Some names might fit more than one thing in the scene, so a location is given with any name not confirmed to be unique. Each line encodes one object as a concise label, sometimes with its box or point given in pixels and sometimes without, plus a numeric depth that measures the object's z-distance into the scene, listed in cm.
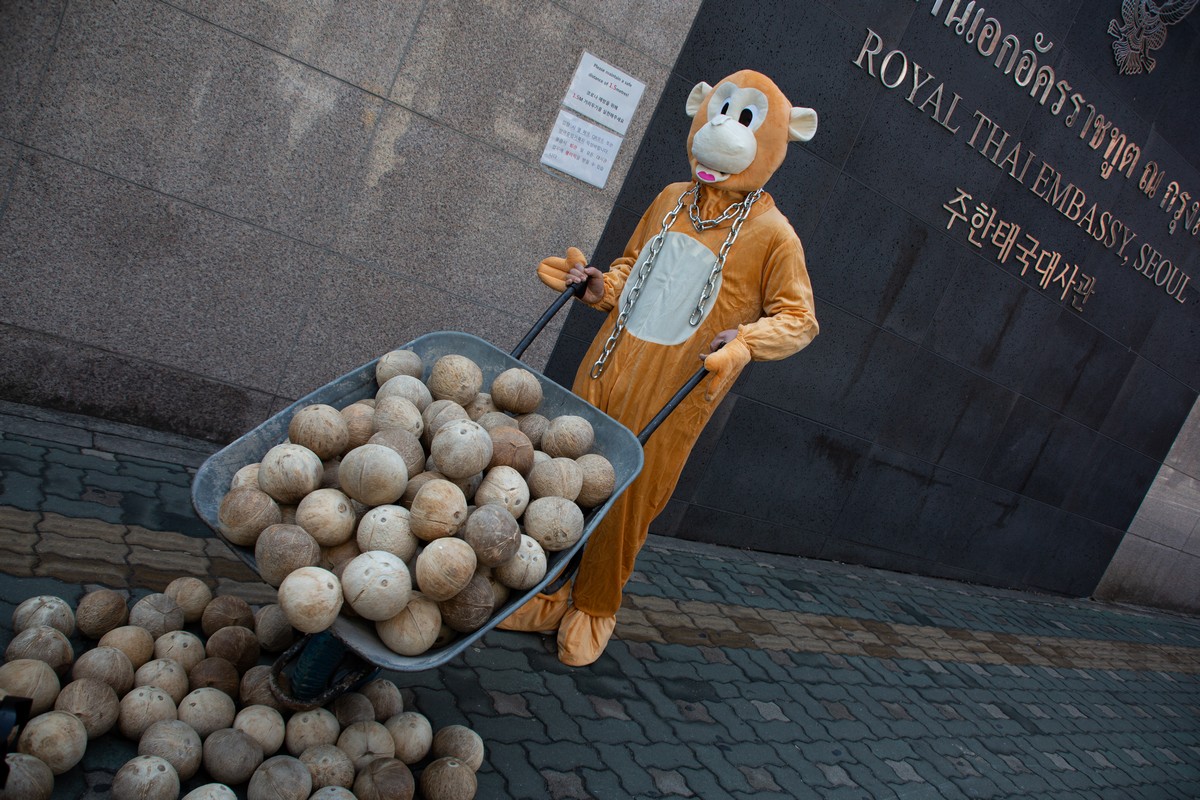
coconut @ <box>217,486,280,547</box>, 226
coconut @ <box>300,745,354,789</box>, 239
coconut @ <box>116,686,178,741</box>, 240
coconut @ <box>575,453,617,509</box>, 273
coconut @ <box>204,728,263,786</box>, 234
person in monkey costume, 342
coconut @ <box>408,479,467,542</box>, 234
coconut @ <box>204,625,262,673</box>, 272
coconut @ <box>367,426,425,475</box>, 249
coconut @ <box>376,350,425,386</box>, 284
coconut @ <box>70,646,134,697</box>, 243
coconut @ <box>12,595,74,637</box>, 260
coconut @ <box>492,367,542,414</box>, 291
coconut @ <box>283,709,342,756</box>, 250
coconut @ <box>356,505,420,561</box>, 233
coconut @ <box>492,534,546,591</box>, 242
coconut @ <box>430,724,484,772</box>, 270
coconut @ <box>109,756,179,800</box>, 212
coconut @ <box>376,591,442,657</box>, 221
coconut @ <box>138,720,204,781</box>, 229
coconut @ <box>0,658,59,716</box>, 228
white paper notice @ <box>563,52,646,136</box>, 480
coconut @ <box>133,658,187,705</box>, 250
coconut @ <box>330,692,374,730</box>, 264
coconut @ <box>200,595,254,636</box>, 287
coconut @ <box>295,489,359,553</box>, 230
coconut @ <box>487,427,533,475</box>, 266
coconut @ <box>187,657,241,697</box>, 259
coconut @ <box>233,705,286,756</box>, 246
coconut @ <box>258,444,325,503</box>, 235
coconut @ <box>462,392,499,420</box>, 294
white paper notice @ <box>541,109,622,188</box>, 486
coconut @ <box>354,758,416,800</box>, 238
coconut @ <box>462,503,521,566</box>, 232
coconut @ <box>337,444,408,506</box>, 237
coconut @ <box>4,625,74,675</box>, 242
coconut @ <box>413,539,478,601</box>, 224
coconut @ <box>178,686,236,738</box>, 244
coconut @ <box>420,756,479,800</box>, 252
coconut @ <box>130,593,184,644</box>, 273
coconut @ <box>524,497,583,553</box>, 255
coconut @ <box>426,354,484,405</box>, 287
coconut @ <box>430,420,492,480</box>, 248
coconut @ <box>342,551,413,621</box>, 217
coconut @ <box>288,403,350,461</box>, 246
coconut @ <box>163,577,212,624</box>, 292
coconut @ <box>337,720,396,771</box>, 252
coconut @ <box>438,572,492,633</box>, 231
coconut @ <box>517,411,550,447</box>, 291
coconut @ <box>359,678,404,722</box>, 275
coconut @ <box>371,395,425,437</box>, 258
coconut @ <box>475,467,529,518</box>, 255
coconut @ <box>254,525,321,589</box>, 219
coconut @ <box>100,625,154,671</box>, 257
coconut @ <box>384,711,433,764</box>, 265
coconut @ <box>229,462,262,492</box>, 240
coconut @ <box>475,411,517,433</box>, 280
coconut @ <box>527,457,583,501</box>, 264
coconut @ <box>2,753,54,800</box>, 203
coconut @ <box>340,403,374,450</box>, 257
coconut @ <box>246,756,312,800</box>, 226
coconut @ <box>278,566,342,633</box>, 210
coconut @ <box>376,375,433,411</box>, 270
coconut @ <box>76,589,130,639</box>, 267
